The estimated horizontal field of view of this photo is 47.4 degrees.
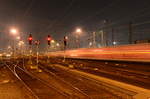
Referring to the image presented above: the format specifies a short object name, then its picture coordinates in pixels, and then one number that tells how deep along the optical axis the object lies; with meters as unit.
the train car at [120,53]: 25.07
